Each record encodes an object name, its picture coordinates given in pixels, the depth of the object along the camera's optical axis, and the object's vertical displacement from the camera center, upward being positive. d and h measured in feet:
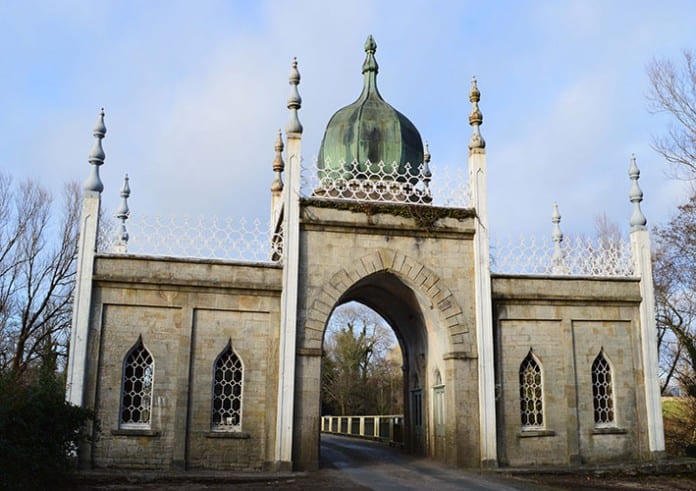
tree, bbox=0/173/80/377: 81.20 +10.22
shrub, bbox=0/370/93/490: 32.89 -2.03
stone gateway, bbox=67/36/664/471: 48.24 +4.28
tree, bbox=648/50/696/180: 57.11 +19.01
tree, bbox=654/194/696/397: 75.31 +11.38
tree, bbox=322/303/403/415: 145.75 +4.29
